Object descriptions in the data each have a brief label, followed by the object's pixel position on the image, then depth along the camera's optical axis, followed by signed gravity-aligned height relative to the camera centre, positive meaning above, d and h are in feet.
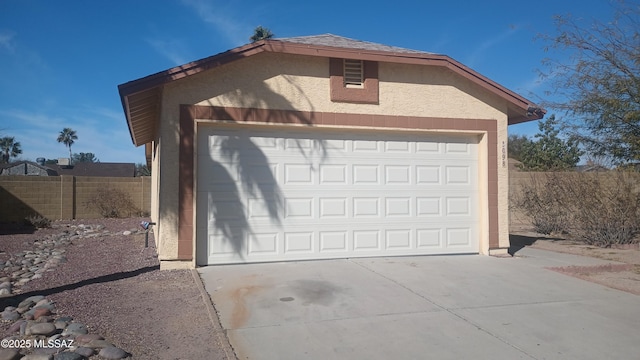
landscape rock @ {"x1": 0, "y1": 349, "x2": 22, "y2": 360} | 14.28 -5.01
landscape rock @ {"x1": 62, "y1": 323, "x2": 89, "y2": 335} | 16.41 -4.91
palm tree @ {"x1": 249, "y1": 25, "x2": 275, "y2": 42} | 87.30 +28.35
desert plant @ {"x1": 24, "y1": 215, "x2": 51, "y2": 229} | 58.49 -4.17
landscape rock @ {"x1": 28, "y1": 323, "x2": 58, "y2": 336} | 16.40 -4.86
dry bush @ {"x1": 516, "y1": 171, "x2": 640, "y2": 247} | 40.45 -1.49
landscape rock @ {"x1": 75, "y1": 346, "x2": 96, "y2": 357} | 14.60 -5.01
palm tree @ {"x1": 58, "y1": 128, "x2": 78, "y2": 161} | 266.98 +28.64
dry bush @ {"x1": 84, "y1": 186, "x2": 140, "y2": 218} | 69.36 -2.14
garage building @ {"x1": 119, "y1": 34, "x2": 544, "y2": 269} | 27.30 +2.26
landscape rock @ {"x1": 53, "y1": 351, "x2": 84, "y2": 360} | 14.18 -4.99
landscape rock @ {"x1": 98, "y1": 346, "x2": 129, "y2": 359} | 14.47 -5.02
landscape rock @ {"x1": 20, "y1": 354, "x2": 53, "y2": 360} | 14.29 -5.04
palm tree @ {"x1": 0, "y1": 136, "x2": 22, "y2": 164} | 200.54 +17.06
